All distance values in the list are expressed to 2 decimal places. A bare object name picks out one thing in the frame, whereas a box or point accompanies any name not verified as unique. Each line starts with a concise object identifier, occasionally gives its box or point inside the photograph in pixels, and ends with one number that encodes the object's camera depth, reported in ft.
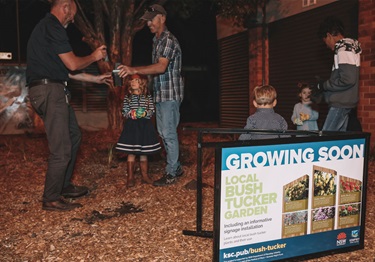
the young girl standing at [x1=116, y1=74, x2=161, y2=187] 18.70
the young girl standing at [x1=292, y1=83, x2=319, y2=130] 21.29
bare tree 32.27
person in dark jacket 15.29
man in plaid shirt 18.28
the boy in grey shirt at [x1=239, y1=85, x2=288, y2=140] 14.11
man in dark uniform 15.05
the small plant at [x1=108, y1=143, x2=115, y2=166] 24.04
